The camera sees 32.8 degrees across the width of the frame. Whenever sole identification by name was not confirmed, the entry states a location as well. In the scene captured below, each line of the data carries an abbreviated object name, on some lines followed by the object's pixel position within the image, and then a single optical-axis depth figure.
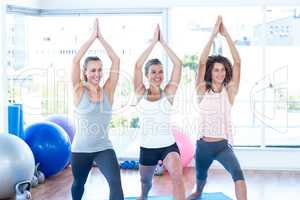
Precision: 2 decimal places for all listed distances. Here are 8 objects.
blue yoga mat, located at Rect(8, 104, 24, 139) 6.04
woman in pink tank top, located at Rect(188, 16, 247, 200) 4.71
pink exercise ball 6.46
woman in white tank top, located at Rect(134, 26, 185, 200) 4.45
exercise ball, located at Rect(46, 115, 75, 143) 6.72
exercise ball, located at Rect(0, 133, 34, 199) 5.18
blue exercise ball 6.07
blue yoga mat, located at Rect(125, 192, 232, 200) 5.29
